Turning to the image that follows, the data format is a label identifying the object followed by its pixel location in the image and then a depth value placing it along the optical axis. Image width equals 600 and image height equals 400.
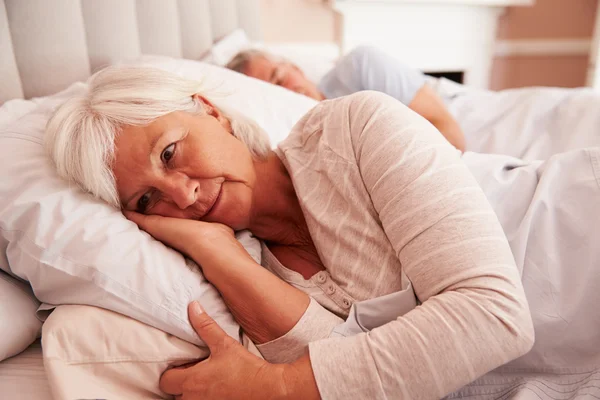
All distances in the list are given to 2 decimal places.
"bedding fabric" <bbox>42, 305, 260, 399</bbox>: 0.72
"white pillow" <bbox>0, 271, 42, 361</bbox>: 0.79
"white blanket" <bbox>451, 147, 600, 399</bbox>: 0.76
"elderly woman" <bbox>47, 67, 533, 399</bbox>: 0.63
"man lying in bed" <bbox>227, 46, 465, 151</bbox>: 1.65
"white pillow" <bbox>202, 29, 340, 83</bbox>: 1.75
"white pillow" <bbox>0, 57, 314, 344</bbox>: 0.75
